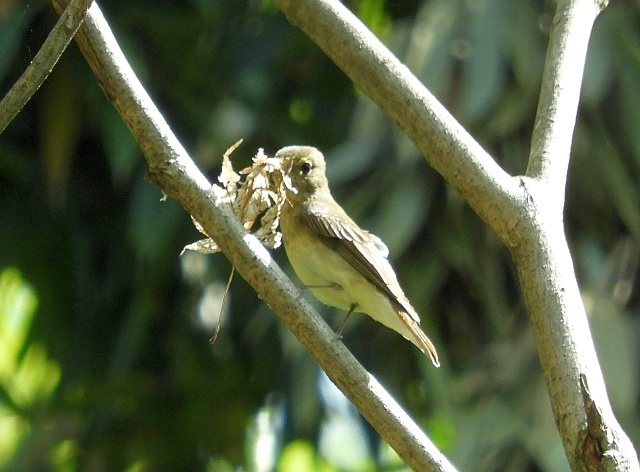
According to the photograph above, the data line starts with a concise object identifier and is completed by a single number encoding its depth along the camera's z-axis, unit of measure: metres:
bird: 6.25
